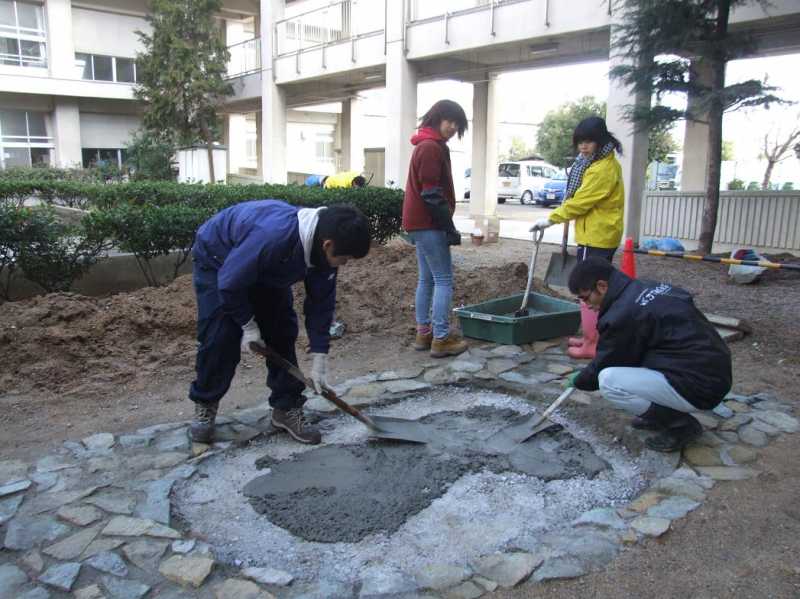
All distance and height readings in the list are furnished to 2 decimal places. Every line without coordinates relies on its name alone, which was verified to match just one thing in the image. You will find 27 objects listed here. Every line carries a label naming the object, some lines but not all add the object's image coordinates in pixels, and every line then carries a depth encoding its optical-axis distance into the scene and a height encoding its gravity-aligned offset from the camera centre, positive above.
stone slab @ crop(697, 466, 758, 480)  2.98 -1.31
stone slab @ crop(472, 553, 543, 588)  2.27 -1.35
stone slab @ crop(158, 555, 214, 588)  2.27 -1.36
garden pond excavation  2.48 -1.37
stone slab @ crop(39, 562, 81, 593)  2.24 -1.37
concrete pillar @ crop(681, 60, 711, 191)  11.02 +0.35
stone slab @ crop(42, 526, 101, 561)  2.40 -1.36
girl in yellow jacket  4.22 -0.11
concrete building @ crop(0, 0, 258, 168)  21.66 +3.08
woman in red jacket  4.29 -0.20
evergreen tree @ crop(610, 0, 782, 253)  8.00 +1.44
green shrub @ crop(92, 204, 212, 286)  6.04 -0.51
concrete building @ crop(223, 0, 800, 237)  10.38 +2.46
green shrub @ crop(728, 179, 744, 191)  12.80 -0.12
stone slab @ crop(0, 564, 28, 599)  2.20 -1.37
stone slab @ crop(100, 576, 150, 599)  2.19 -1.37
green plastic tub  4.89 -1.08
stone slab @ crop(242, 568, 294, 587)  2.27 -1.37
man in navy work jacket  2.79 -0.50
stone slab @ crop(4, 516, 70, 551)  2.48 -1.36
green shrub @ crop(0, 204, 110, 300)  5.44 -0.64
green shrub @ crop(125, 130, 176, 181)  17.98 +0.32
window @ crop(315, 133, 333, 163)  27.77 +1.12
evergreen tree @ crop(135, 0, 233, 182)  18.44 +2.90
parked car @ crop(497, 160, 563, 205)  27.19 -0.08
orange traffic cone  5.27 -0.66
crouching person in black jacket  2.96 -0.76
